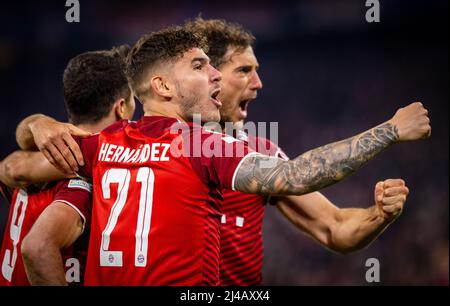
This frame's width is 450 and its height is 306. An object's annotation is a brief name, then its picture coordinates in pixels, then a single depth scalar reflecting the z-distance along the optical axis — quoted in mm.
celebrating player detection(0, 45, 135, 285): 5500
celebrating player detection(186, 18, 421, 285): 6434
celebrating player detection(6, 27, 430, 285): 4707
